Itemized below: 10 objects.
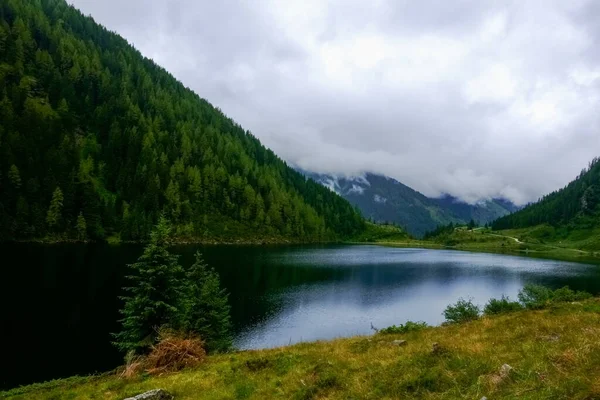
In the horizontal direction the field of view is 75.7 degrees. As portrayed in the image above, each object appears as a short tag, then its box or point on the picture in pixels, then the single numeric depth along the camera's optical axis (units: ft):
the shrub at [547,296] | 98.34
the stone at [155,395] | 52.75
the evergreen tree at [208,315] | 111.75
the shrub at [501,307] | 103.07
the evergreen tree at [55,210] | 484.66
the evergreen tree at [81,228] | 501.97
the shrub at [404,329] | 86.89
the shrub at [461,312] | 105.81
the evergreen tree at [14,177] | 487.61
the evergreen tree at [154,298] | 101.04
